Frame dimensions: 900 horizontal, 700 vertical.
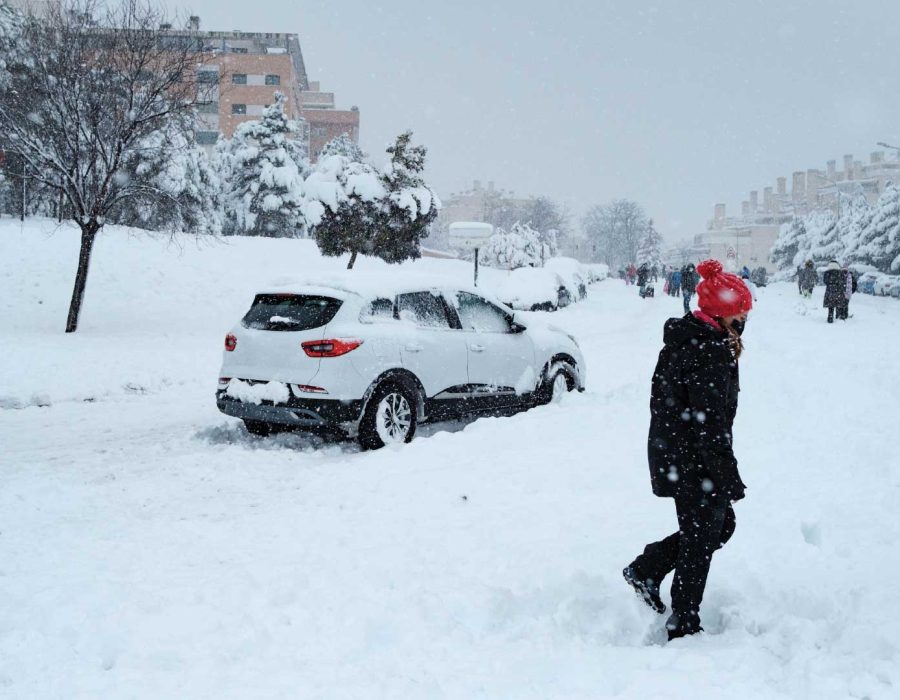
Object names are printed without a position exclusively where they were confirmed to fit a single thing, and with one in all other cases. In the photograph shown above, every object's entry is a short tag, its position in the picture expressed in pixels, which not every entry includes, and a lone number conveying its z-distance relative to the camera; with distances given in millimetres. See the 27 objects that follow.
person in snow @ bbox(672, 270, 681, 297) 38694
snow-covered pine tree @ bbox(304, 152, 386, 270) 28594
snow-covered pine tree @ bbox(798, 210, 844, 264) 65125
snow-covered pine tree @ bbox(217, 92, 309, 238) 45625
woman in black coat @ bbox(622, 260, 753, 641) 3407
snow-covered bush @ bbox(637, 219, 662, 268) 109625
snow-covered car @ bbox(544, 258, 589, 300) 32719
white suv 6965
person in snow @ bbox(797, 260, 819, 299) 33375
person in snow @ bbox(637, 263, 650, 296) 39750
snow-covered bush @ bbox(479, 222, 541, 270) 58344
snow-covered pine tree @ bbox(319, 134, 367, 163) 62406
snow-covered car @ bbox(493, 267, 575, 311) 29531
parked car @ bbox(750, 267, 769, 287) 63222
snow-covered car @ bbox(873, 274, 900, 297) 46250
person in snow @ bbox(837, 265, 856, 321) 22547
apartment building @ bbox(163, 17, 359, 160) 79562
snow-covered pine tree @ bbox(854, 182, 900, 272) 51228
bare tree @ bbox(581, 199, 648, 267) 117625
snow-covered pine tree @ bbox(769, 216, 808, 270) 77625
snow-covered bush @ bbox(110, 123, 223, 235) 18406
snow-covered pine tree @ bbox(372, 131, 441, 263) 28969
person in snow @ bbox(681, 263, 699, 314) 27219
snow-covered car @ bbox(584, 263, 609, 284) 54906
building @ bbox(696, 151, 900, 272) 144250
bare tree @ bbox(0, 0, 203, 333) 16938
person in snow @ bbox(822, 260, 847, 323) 22328
